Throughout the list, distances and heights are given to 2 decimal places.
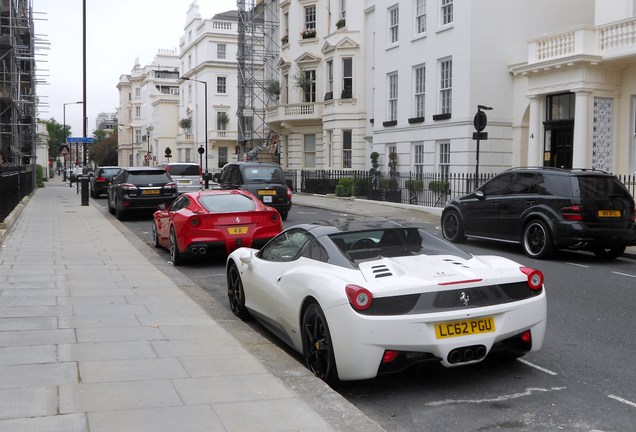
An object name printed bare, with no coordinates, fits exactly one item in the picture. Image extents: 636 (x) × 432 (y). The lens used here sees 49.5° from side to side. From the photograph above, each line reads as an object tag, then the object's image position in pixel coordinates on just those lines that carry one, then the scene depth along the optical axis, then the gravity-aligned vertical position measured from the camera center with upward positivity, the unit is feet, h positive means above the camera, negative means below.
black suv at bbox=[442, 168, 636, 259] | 40.98 -2.12
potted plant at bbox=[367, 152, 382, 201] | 98.07 -1.29
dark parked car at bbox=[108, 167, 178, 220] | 70.18 -1.43
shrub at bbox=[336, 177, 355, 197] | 104.94 -1.54
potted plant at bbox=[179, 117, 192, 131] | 247.70 +19.12
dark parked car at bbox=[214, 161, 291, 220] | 68.08 -0.55
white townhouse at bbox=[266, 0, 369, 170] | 124.47 +17.43
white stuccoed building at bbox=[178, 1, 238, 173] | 227.40 +30.50
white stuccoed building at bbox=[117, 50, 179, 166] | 291.58 +31.33
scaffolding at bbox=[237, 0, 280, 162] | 156.66 +25.30
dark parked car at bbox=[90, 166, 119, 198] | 110.52 -0.34
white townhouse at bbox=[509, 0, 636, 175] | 69.15 +9.07
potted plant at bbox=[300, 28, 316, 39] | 134.82 +28.11
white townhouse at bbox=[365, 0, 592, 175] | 84.84 +13.55
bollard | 85.92 -1.66
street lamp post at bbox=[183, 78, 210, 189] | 210.94 +11.70
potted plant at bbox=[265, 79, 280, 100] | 145.48 +18.88
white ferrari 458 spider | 16.94 -3.26
